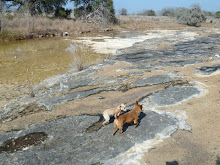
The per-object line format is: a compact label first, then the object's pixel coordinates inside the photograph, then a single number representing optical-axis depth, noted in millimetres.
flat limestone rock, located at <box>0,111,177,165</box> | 3828
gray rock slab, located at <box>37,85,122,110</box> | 6345
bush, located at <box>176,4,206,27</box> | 40272
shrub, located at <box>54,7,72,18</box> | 38062
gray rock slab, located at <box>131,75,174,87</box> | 7450
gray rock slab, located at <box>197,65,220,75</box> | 8223
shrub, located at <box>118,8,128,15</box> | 58312
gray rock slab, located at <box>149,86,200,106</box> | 5816
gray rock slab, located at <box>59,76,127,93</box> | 7817
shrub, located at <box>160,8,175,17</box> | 61112
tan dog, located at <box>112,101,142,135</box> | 4121
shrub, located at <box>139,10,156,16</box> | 61069
